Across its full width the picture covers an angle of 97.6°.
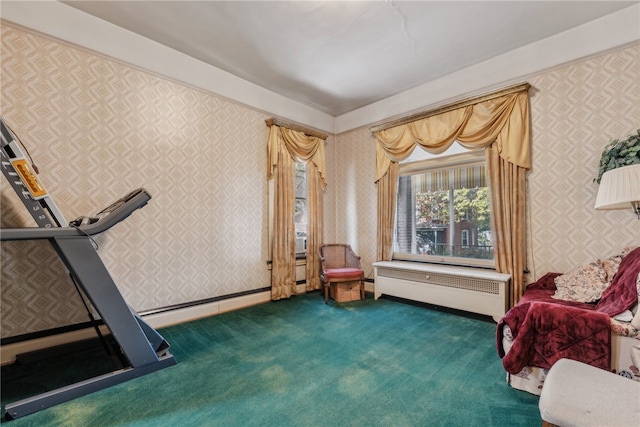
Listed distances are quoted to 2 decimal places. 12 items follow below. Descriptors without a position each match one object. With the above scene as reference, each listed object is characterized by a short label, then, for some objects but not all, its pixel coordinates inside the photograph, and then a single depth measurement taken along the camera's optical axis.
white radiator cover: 3.13
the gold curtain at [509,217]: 3.13
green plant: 2.38
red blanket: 1.72
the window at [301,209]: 4.61
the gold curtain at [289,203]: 4.09
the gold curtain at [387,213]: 4.31
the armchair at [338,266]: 3.95
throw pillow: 2.29
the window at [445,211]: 3.72
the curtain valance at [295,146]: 4.11
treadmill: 1.70
